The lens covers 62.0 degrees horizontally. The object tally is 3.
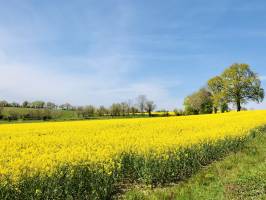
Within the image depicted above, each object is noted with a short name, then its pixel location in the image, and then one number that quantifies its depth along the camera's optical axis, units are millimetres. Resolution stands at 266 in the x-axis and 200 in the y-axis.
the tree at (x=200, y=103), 51578
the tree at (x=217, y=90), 40217
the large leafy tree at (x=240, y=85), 38354
